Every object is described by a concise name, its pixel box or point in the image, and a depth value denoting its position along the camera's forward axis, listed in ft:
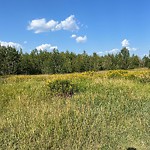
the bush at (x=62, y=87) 18.92
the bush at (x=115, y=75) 36.47
